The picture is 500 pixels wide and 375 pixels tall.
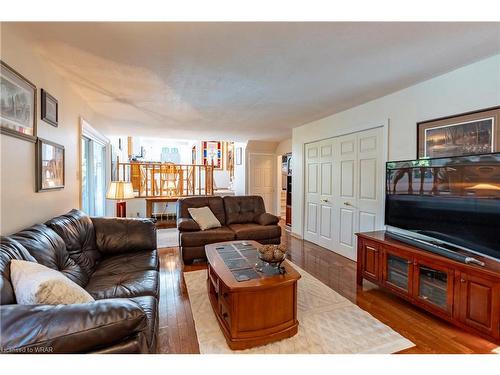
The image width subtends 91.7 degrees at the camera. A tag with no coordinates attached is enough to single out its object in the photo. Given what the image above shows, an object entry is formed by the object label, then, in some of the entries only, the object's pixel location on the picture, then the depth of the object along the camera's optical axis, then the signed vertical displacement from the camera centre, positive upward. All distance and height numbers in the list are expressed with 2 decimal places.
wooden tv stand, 1.74 -0.82
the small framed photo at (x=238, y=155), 7.74 +0.94
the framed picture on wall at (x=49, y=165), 2.08 +0.16
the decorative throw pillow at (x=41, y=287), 1.10 -0.50
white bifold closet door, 3.37 -0.07
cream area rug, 1.75 -1.18
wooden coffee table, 1.75 -0.92
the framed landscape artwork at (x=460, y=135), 2.14 +0.50
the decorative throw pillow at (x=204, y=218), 3.79 -0.55
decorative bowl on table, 2.03 -0.60
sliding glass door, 4.04 +0.10
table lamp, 3.46 -0.12
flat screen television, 1.79 -0.13
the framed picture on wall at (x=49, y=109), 2.18 +0.69
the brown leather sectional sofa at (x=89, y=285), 0.87 -0.55
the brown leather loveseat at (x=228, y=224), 3.49 -0.67
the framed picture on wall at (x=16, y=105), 1.61 +0.56
